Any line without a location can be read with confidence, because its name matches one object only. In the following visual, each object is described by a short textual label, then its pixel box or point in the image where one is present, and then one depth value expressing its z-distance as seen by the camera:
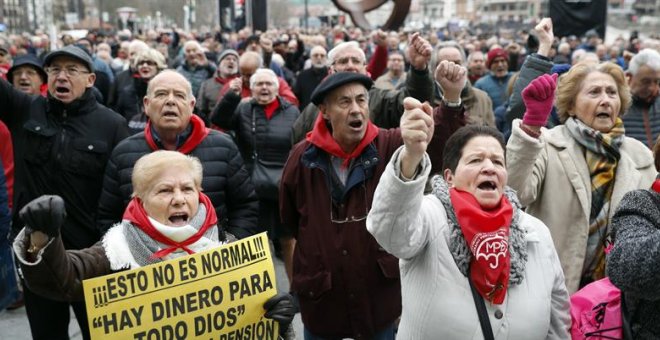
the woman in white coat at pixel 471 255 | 2.51
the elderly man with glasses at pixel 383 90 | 3.93
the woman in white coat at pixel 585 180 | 3.32
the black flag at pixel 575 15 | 12.56
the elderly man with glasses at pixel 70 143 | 4.05
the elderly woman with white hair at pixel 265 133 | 5.81
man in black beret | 3.49
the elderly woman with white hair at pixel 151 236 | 2.62
